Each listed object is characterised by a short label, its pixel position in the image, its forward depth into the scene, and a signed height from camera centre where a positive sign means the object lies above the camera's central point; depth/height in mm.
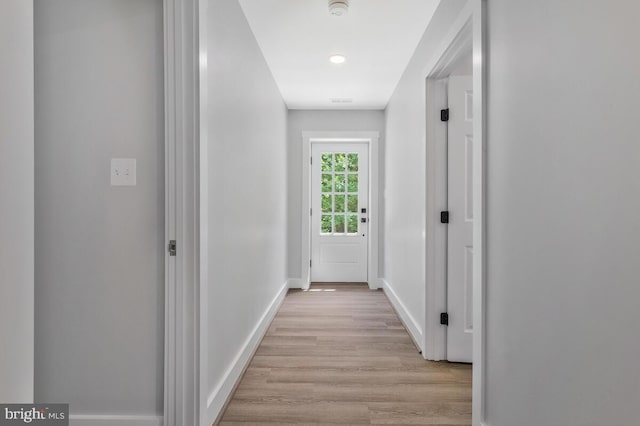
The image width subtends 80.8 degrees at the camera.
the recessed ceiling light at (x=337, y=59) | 3312 +1327
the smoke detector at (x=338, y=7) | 2352 +1275
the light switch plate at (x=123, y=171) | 1710 +164
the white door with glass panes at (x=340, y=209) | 5402 -25
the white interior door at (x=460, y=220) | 2664 -90
